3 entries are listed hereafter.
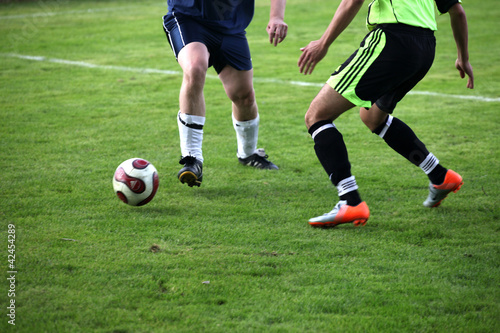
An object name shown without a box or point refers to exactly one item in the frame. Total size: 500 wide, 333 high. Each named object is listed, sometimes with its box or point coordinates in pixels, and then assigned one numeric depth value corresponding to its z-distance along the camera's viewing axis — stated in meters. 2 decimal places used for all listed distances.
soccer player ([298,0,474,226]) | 7.34
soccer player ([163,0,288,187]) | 9.09
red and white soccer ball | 8.20
